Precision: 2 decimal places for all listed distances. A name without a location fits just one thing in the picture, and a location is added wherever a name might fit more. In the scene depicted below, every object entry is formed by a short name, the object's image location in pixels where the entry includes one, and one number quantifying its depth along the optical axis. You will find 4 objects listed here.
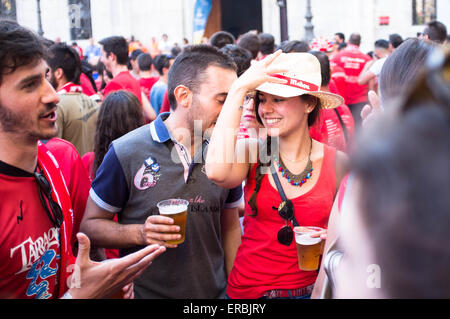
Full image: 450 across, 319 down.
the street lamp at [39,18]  17.02
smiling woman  2.25
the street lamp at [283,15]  12.01
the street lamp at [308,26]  18.06
